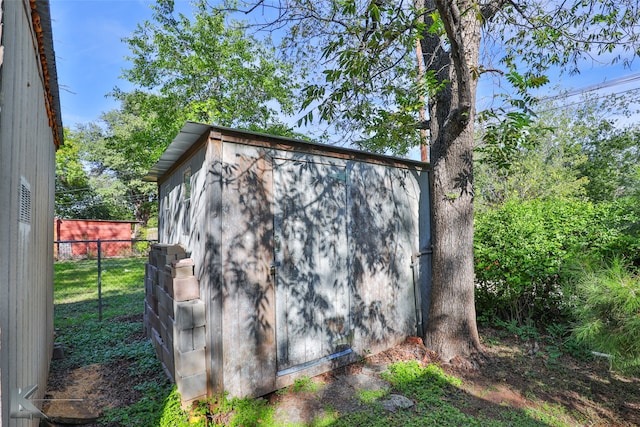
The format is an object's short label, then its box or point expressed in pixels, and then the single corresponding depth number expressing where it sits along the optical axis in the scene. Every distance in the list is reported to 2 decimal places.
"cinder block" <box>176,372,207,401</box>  2.52
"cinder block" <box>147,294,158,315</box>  3.68
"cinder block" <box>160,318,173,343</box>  3.01
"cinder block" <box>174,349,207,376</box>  2.51
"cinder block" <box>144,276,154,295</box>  4.00
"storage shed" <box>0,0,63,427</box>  1.24
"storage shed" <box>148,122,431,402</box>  2.64
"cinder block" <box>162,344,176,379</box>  2.90
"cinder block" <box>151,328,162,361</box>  3.42
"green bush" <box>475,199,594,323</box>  3.93
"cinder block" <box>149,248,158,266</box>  3.75
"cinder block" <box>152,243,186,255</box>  3.13
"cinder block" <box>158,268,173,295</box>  2.91
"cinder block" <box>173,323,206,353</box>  2.53
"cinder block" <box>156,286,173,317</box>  2.96
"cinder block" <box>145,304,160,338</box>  3.60
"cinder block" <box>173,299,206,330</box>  2.54
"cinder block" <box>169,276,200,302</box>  2.64
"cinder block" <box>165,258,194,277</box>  2.75
